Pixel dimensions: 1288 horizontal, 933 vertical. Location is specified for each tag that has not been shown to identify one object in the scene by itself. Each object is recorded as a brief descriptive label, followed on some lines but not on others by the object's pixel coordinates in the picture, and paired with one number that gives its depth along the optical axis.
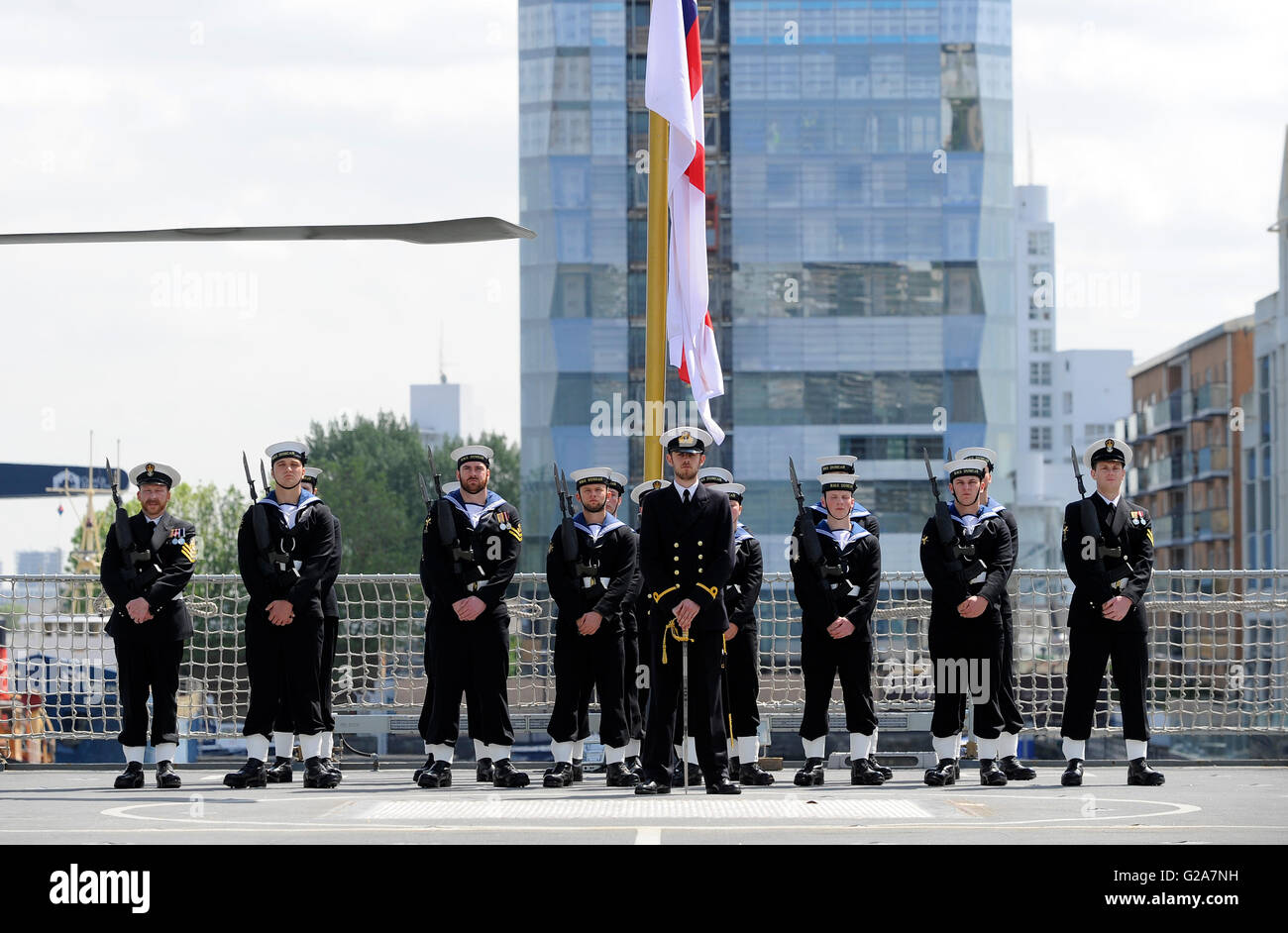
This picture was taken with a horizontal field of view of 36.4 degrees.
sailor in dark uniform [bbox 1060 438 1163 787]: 12.45
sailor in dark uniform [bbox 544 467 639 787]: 12.76
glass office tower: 72.00
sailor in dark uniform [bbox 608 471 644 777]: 13.24
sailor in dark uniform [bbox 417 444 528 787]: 12.23
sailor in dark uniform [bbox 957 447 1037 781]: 12.74
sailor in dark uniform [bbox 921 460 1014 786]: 12.58
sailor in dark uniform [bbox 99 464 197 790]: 12.80
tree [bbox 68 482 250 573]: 86.81
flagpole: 12.88
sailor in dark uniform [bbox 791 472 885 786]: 12.81
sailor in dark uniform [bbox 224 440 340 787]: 12.42
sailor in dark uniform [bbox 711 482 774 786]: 12.77
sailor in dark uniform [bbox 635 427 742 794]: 11.58
